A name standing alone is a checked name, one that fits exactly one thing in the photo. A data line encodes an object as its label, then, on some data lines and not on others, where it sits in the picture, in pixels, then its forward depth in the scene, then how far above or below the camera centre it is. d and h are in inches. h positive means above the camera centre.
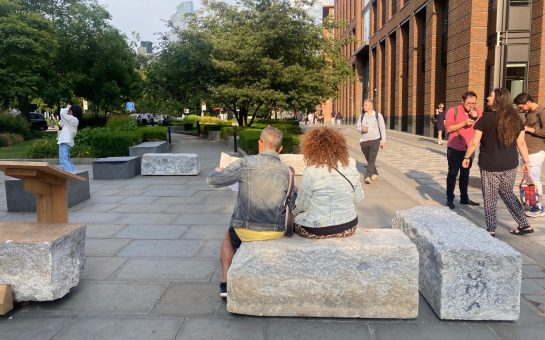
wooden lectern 160.4 -26.4
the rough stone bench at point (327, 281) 143.4 -51.7
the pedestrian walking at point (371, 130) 402.6 -15.9
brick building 746.2 +114.2
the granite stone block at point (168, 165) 486.3 -52.1
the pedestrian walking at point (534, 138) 265.7 -16.8
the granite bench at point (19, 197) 309.9 -53.6
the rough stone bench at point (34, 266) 153.0 -48.8
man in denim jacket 153.4 -24.3
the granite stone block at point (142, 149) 584.3 -43.5
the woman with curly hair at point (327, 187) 151.9 -24.4
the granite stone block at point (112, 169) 462.6 -52.8
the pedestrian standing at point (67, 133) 461.4 -16.8
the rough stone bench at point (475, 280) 142.3 -51.9
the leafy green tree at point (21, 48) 1133.7 +169.1
